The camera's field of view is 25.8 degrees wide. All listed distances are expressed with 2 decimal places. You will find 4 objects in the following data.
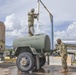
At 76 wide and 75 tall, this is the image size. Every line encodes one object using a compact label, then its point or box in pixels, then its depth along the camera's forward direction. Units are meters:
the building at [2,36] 12.57
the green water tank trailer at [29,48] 7.53
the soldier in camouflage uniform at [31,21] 8.25
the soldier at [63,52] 7.55
